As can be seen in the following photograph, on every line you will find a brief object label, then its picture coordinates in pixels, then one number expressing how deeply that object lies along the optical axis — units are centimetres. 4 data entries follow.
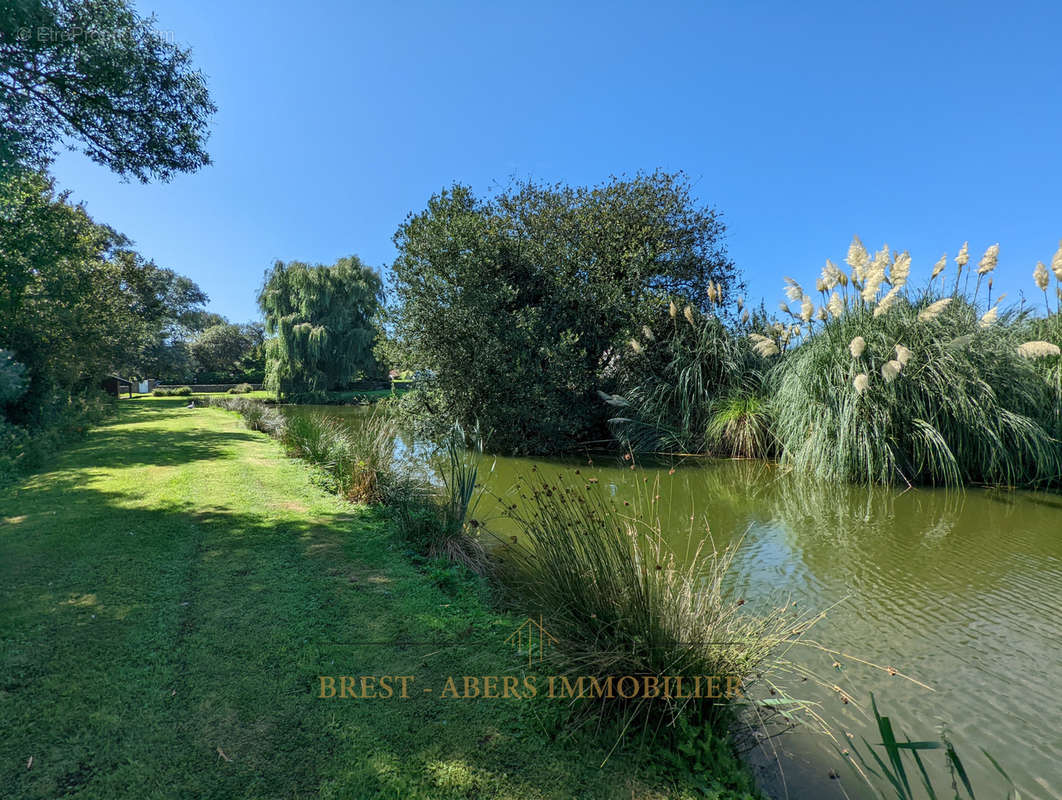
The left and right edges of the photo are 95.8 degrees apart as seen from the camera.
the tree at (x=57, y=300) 697
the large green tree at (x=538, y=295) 963
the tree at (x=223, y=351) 4459
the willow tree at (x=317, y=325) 2281
